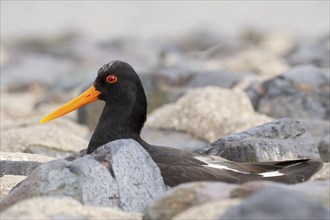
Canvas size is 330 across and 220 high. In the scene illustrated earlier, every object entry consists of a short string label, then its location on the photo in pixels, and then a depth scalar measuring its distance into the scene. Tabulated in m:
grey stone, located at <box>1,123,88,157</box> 19.43
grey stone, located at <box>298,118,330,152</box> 20.62
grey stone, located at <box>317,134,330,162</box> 17.58
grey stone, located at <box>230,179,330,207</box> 9.45
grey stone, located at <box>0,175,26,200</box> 14.00
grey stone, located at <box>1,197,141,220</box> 9.45
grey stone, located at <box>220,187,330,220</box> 8.38
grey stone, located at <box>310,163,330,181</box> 11.36
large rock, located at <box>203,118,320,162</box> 15.59
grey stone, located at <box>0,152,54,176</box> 15.65
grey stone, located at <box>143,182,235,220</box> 9.58
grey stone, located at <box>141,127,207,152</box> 20.98
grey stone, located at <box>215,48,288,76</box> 36.31
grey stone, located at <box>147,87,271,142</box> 21.77
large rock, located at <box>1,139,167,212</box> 10.83
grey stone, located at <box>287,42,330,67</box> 38.05
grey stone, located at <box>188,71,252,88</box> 30.16
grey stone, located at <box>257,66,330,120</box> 24.62
